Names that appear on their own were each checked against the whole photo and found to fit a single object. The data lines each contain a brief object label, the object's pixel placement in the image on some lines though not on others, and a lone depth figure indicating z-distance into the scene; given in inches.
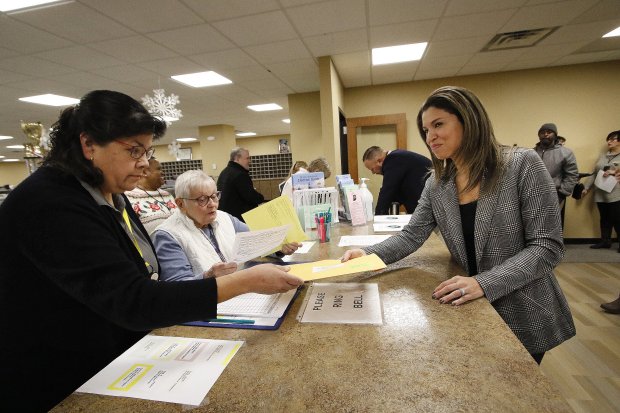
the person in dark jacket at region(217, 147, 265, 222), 153.7
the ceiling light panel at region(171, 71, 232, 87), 175.8
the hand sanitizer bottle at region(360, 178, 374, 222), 90.6
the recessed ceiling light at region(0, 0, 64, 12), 94.2
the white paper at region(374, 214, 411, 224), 88.0
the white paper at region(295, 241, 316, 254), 61.9
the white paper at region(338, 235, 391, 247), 63.8
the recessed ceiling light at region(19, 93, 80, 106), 193.6
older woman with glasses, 50.6
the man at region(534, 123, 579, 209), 177.6
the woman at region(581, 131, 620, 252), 169.8
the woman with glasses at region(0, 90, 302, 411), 26.2
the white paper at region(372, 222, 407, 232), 75.8
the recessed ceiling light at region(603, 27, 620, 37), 149.8
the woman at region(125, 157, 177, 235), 88.4
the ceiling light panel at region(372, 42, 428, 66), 154.3
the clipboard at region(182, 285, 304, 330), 31.6
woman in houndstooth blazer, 38.6
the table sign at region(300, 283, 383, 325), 32.6
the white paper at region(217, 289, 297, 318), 34.7
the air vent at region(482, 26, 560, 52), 142.8
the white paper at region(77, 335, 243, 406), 23.4
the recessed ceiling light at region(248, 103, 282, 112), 268.8
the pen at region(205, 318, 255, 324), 32.6
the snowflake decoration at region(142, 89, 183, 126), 139.0
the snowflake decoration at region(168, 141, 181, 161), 176.7
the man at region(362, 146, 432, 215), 112.8
